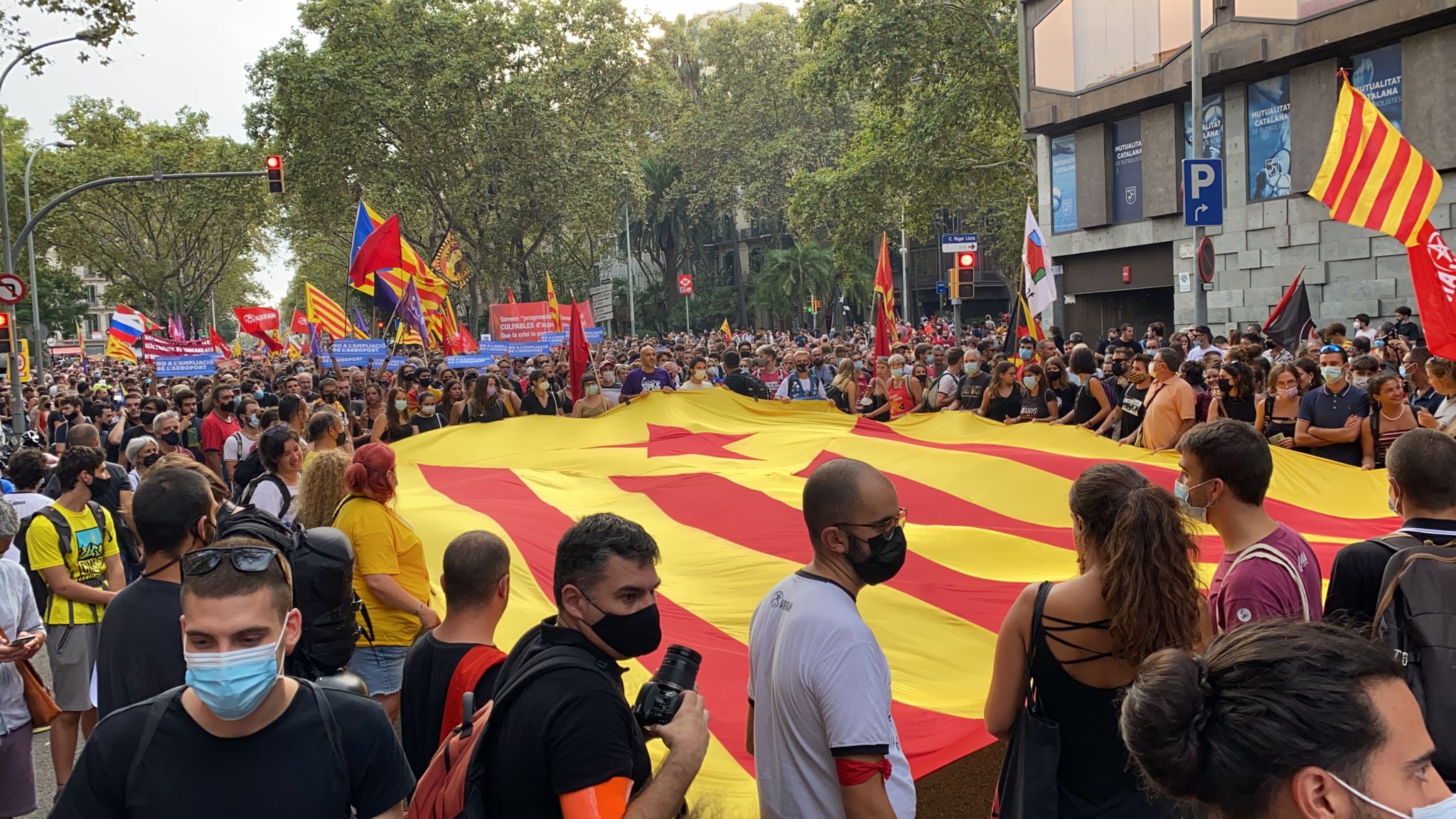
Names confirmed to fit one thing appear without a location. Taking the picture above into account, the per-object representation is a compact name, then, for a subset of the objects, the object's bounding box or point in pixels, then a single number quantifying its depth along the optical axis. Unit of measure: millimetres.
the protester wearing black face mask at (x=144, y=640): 3883
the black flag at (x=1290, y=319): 16812
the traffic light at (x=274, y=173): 24266
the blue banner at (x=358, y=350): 24047
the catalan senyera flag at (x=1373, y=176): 9266
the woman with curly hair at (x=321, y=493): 5723
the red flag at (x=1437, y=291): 8219
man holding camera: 2402
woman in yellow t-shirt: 5422
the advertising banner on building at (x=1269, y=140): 23016
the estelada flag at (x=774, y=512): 5445
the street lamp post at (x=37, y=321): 25303
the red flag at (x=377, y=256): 19450
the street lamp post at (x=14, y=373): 19172
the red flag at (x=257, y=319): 29844
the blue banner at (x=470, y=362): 23578
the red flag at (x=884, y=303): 17406
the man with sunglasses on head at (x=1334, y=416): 8664
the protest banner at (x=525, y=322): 27797
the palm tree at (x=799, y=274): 61938
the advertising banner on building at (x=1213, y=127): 24312
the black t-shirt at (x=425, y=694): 3611
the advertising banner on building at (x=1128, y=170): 27094
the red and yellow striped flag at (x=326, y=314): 27344
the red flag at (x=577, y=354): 14828
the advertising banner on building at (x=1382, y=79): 20891
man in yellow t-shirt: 5922
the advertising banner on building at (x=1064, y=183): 29094
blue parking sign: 15203
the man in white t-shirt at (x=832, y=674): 2945
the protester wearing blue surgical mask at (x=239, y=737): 2469
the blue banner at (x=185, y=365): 23297
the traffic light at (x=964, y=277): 22562
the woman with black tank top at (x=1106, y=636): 3090
